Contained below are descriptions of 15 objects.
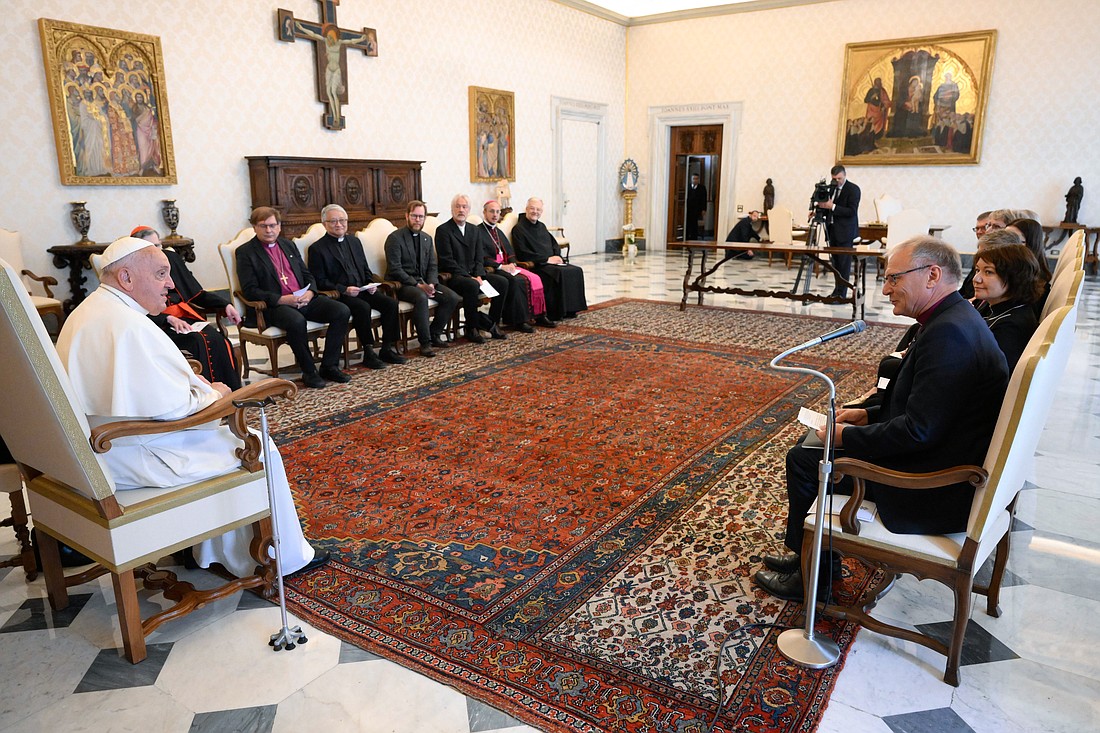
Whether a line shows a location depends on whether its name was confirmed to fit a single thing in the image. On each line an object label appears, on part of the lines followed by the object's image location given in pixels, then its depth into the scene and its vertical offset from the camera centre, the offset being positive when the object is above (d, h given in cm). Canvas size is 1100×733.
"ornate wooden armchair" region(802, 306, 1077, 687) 213 -93
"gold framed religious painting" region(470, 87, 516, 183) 1195 +107
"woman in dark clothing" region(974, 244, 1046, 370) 310 -39
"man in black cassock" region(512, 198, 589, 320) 814 -69
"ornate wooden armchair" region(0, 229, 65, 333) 628 -59
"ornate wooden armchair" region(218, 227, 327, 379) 576 -97
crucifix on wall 906 +190
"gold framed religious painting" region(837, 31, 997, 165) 1223 +167
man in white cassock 243 -56
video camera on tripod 890 +3
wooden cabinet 859 +17
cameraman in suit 920 -21
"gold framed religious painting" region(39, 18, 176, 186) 697 +93
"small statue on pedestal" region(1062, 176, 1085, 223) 1148 -1
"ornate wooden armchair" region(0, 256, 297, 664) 216 -96
